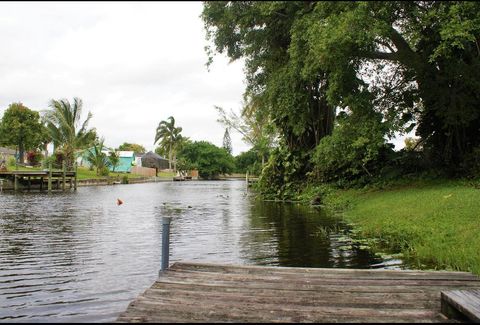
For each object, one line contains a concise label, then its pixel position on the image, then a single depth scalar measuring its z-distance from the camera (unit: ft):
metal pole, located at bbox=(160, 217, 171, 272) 22.85
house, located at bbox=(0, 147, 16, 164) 224.41
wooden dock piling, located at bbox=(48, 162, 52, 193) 127.54
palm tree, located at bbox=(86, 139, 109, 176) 186.70
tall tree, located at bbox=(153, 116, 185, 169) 282.77
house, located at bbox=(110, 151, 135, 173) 266.98
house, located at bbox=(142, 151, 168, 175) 292.81
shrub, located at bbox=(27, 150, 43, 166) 182.39
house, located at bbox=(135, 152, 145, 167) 294.13
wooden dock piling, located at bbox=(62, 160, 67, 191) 136.89
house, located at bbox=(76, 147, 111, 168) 182.29
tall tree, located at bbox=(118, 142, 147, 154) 363.93
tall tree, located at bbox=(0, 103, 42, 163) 183.73
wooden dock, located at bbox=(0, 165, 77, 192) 129.16
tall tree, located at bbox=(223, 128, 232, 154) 408.46
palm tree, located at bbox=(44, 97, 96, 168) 154.51
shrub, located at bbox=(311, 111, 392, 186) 55.67
